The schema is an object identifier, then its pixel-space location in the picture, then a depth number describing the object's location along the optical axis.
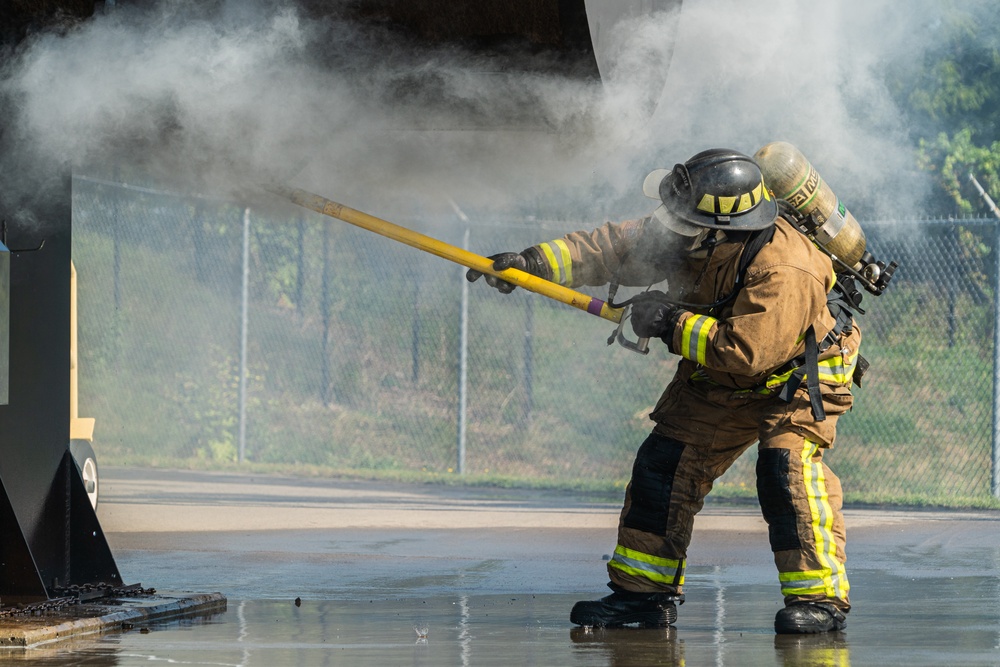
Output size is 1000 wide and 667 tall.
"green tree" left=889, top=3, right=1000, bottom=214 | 27.00
